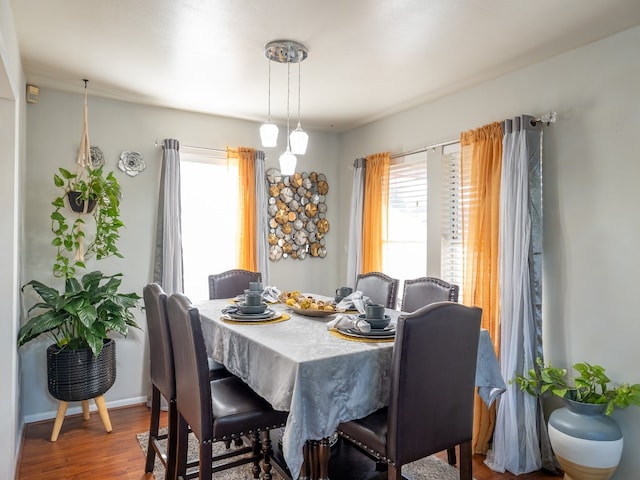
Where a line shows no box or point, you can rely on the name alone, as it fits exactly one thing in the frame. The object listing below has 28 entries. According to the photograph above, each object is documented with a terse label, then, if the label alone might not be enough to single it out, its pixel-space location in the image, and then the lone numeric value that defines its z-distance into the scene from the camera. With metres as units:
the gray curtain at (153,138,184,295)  3.72
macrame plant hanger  3.36
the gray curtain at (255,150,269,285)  4.16
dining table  1.73
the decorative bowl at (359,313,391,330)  2.14
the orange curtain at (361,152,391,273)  4.05
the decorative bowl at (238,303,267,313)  2.55
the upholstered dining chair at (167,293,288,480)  1.93
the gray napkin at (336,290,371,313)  2.69
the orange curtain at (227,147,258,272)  4.11
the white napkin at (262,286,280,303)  3.08
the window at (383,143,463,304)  3.51
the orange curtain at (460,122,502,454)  2.94
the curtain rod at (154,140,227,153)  3.83
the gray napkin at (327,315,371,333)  2.15
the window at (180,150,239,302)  4.04
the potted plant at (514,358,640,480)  2.24
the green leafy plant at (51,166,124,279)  3.20
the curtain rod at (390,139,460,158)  3.46
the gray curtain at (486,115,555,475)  2.70
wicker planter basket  3.00
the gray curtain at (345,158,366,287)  4.26
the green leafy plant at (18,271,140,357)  2.89
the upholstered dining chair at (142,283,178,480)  2.31
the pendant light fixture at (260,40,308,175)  2.59
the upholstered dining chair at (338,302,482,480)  1.76
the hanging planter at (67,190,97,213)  3.29
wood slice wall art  4.41
